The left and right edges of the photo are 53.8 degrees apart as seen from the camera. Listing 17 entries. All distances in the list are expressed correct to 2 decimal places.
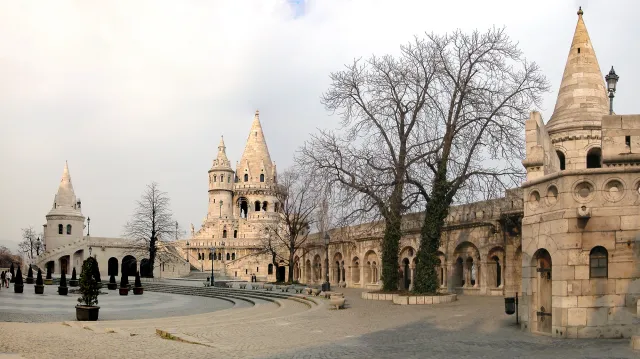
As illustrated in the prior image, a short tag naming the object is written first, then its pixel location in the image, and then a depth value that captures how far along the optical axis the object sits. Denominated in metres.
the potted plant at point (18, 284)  37.41
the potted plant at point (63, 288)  35.84
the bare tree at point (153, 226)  62.41
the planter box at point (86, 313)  19.47
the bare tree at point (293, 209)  45.72
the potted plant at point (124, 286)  36.76
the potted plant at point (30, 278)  49.28
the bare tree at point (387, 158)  25.25
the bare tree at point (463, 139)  23.94
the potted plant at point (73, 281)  42.47
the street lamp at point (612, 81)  16.03
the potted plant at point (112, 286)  43.28
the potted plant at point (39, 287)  36.75
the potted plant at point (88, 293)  19.45
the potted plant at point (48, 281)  48.46
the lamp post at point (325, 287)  31.54
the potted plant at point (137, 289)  37.88
